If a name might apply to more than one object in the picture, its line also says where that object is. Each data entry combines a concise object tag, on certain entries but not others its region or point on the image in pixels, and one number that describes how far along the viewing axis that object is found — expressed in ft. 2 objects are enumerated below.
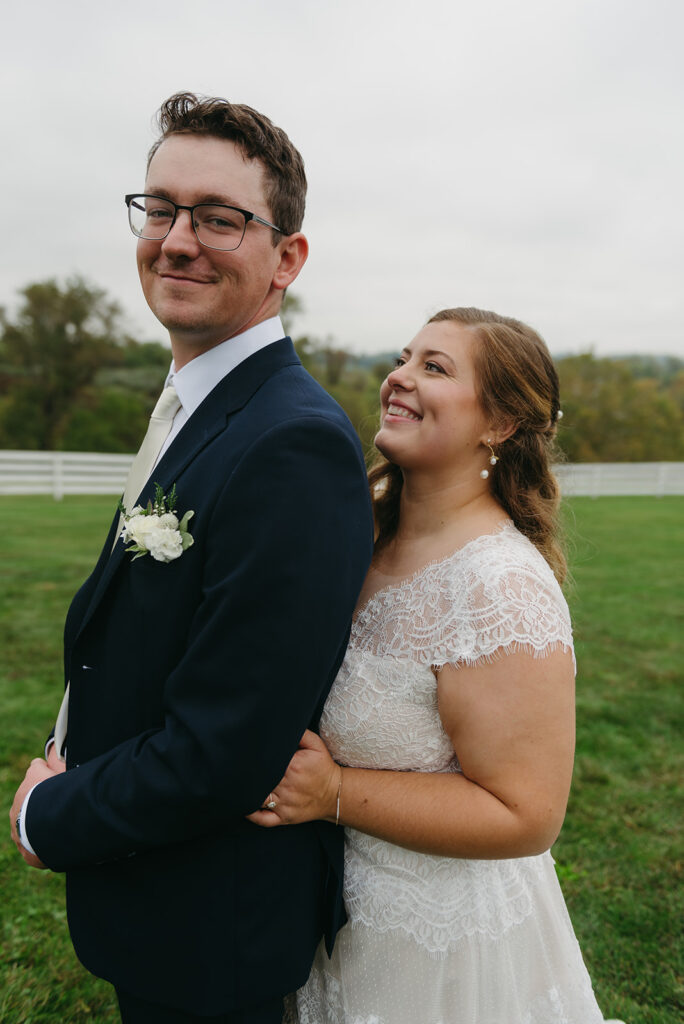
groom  5.05
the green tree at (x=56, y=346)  117.91
